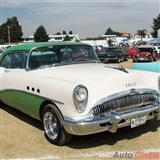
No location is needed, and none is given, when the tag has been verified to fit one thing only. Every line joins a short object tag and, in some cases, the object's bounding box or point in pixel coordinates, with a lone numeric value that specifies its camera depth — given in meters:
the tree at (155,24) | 72.54
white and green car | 3.55
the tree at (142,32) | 70.87
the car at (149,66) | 5.46
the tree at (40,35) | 78.15
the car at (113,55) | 22.09
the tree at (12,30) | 79.05
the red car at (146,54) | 20.01
